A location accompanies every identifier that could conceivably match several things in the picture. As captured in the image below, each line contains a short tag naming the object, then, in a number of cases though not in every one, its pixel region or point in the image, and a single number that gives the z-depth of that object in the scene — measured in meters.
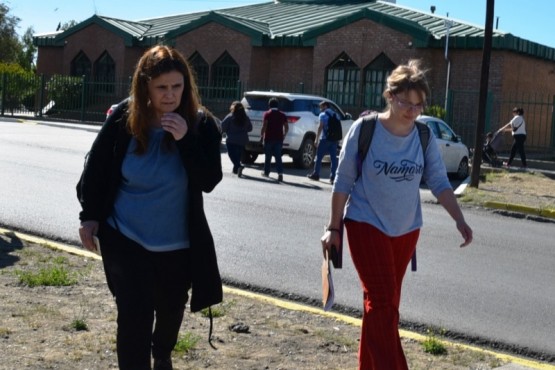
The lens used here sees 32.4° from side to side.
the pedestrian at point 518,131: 24.55
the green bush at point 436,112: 27.72
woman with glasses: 4.80
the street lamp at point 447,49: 30.08
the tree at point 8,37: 67.44
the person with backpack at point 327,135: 19.42
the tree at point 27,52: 72.56
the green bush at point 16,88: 44.34
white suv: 22.28
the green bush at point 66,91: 42.19
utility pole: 19.09
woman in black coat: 4.40
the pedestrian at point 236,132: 19.67
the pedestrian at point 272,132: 19.62
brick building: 31.27
